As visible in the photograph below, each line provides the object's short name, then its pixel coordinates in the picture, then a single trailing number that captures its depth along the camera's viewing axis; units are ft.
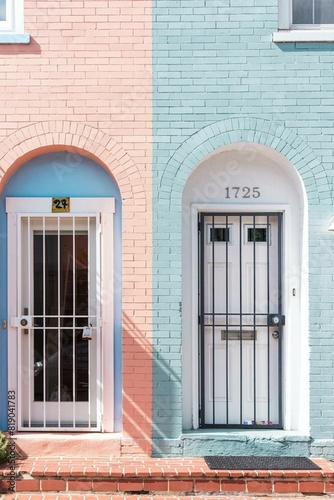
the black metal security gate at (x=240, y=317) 21.76
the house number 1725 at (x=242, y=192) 21.77
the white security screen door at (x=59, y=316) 21.39
